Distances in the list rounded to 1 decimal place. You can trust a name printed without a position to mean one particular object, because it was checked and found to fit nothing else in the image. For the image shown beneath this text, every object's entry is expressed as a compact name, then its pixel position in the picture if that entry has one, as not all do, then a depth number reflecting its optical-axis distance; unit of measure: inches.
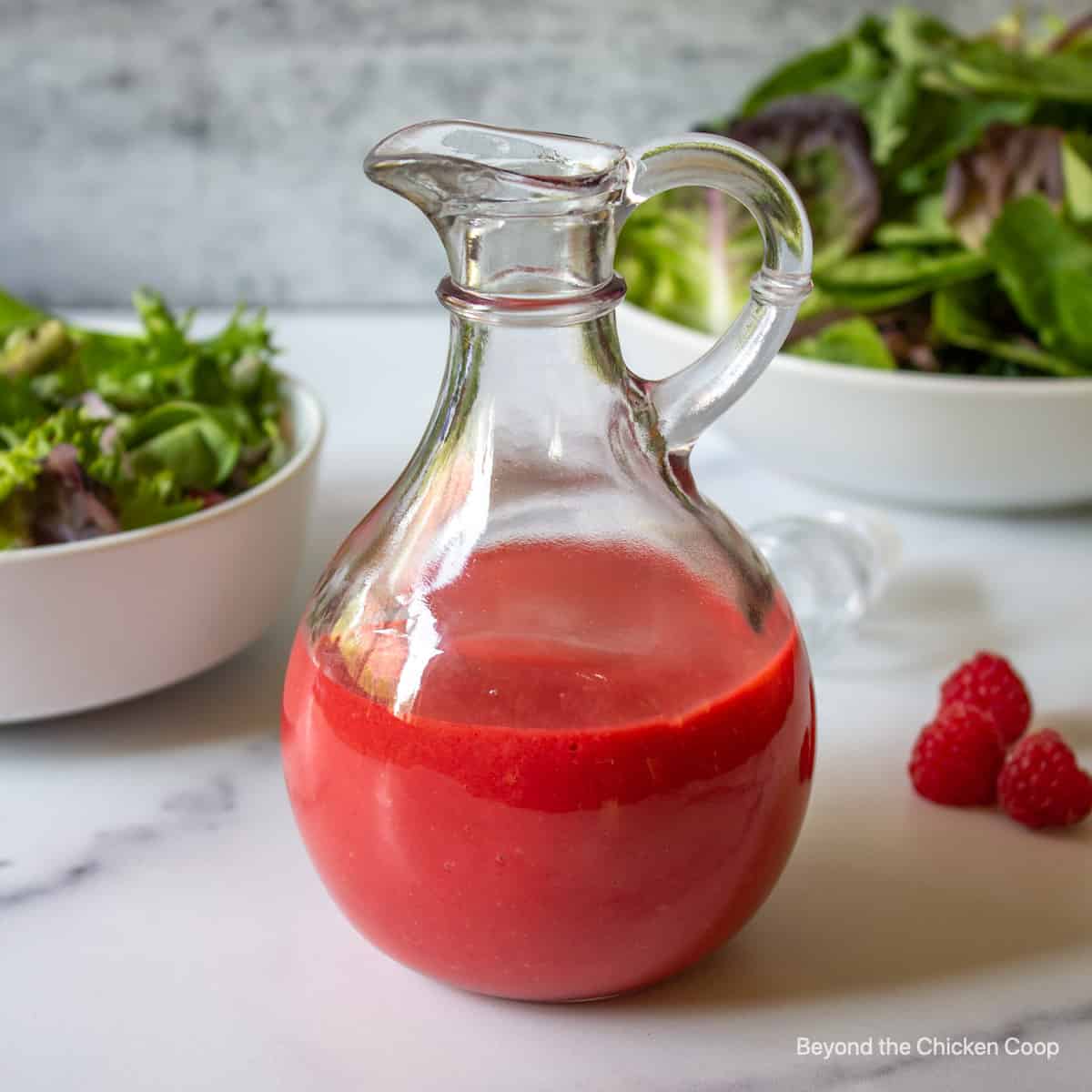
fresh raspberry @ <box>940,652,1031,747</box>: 30.6
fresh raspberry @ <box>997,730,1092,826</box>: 27.8
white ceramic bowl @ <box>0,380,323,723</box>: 29.3
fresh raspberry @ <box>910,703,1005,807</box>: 28.8
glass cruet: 20.8
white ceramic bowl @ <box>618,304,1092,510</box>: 38.4
